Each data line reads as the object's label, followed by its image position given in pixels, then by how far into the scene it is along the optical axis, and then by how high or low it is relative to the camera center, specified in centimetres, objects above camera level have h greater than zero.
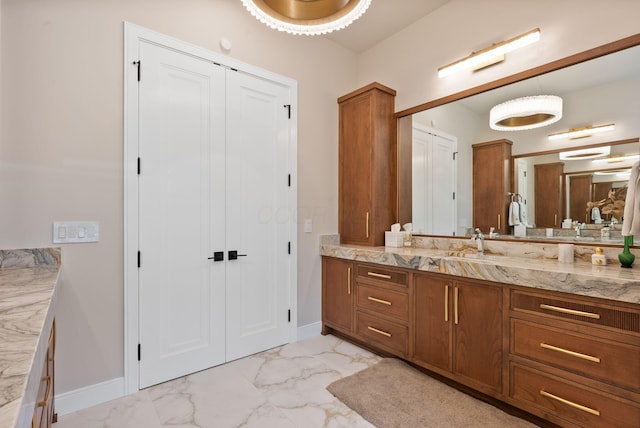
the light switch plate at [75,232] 189 -11
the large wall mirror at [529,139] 196 +58
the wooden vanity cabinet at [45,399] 95 -66
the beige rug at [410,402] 182 -119
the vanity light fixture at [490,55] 223 +123
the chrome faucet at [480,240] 243 -21
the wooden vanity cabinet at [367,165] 303 +48
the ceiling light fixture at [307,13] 164 +108
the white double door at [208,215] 220 -1
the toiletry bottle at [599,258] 187 -27
